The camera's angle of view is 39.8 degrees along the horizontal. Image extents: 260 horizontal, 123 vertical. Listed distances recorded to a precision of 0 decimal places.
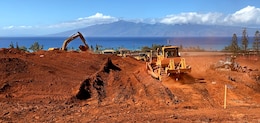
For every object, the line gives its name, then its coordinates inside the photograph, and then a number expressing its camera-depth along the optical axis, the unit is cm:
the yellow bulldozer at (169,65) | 2077
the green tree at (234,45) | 4568
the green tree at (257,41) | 4485
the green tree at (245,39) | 4488
